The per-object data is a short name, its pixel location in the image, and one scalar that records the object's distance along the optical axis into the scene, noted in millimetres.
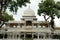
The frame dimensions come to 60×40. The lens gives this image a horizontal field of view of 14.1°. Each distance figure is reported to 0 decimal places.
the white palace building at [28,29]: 46031
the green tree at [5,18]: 49106
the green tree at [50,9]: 49134
